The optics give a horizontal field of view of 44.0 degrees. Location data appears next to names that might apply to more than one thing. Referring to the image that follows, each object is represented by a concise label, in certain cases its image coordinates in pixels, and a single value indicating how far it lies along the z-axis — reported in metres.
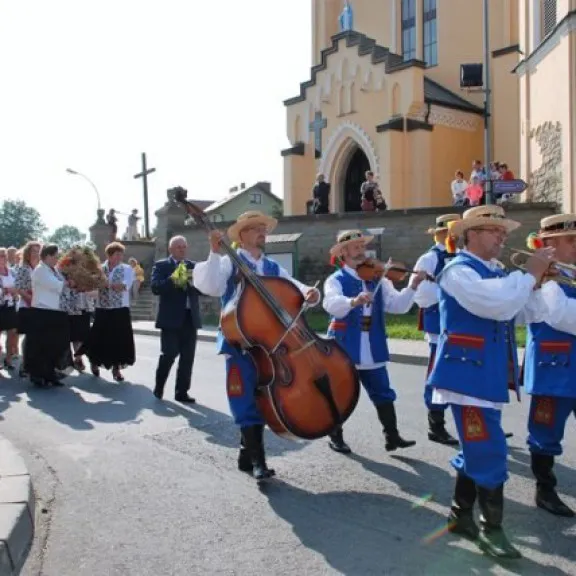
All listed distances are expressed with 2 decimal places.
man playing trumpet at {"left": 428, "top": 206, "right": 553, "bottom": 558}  3.76
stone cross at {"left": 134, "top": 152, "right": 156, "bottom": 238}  35.53
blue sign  14.29
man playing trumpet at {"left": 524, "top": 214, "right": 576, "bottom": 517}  4.38
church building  23.56
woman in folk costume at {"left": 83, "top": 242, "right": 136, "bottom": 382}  10.13
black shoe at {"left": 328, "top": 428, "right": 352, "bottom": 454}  5.98
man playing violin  5.82
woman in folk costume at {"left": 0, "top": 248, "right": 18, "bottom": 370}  11.13
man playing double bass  5.20
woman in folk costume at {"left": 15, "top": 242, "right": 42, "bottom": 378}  9.76
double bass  4.73
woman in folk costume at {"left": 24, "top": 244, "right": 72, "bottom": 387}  9.47
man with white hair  8.33
